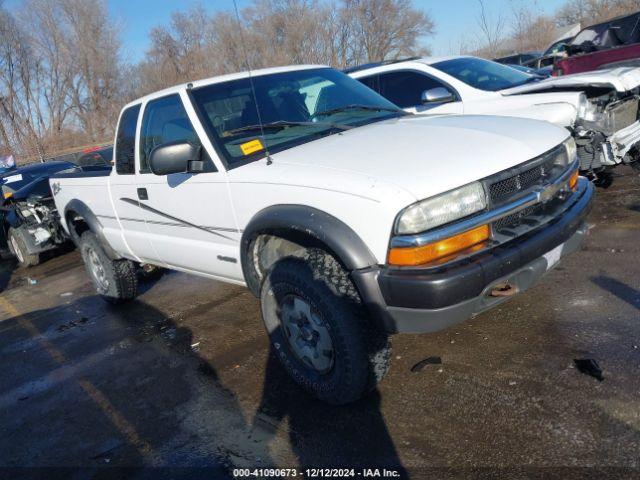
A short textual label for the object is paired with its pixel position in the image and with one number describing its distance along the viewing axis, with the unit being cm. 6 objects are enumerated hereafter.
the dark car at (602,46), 892
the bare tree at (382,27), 3300
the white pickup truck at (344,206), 259
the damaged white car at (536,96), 561
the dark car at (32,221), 862
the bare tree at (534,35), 2090
